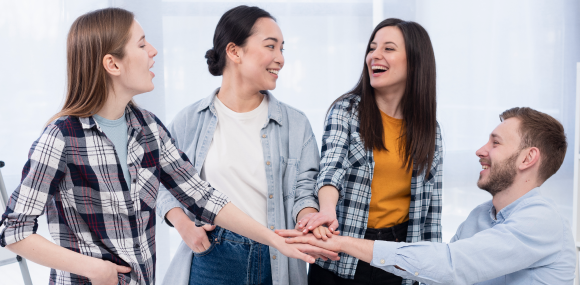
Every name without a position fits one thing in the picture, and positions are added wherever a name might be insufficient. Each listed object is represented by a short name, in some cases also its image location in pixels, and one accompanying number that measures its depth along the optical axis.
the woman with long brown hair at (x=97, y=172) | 1.05
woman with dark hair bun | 1.59
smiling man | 1.34
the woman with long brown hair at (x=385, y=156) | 1.62
